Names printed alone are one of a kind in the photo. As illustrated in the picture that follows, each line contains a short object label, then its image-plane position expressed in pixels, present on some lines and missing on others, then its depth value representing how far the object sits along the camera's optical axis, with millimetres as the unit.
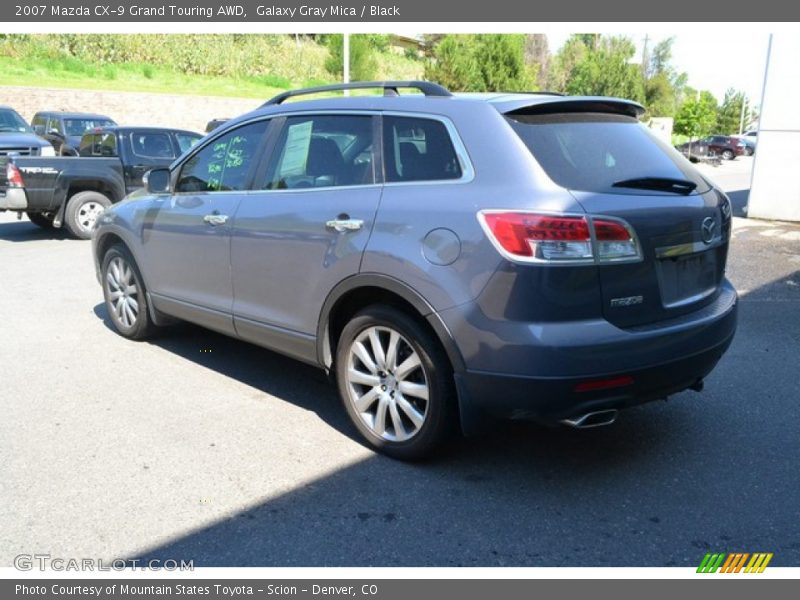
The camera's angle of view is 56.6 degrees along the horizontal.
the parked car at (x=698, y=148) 41934
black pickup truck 10719
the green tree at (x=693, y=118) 42844
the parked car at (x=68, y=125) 19000
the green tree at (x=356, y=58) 39344
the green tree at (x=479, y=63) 37375
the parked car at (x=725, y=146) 43656
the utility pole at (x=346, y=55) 21977
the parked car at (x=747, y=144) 45434
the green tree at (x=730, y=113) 63469
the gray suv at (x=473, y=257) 3223
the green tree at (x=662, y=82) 59375
